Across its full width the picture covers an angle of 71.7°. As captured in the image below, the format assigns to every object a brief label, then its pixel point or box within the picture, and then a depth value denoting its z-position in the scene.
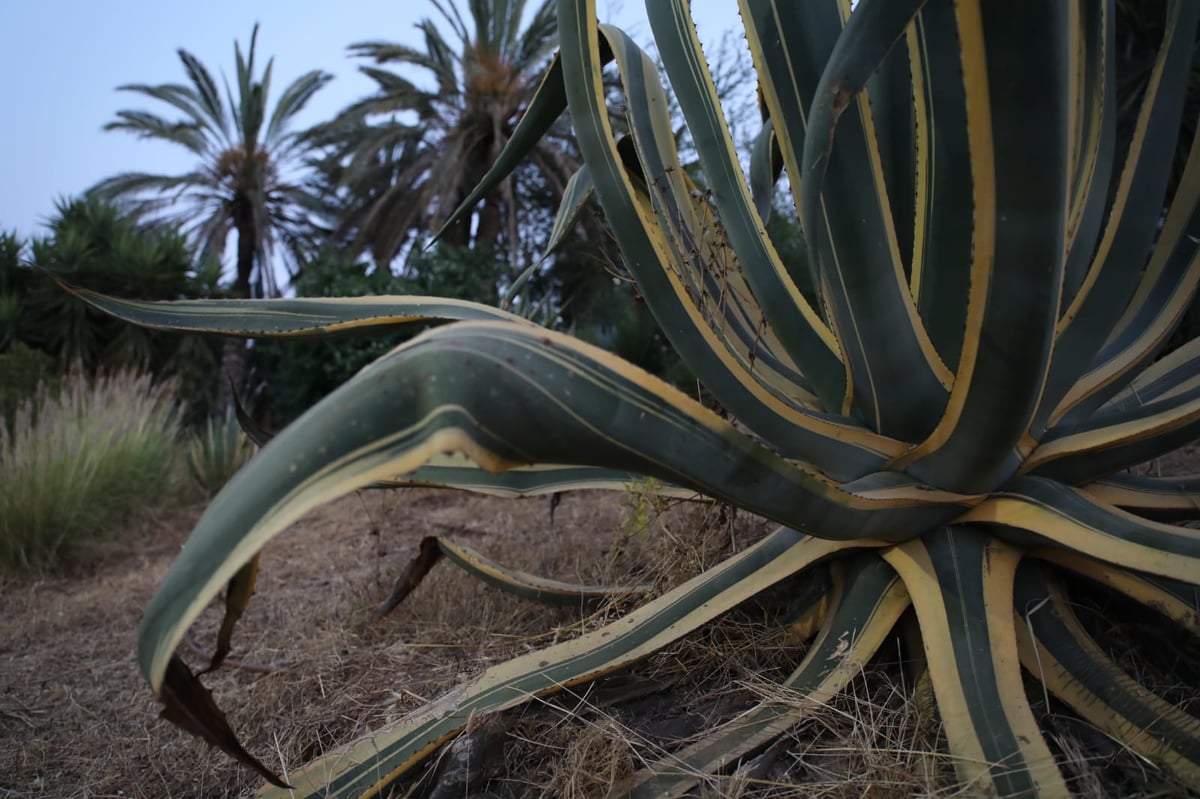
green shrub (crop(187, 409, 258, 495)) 6.54
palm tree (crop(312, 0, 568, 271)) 13.52
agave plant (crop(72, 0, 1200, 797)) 0.83
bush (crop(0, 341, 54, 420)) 6.38
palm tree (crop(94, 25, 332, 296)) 15.73
